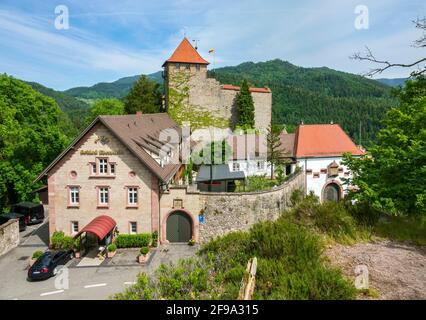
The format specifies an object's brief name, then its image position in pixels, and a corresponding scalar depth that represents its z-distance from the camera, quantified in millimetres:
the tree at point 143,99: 48875
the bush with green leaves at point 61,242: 25992
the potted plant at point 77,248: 24922
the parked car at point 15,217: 30141
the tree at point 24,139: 34031
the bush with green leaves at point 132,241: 26250
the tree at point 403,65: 9245
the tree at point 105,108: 57750
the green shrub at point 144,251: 23516
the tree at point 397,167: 14020
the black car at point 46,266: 20656
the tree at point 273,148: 38938
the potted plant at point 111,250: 24781
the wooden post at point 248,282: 6679
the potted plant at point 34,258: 22980
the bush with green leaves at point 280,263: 6910
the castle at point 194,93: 49562
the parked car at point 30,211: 32750
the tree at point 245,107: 48812
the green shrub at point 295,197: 31461
